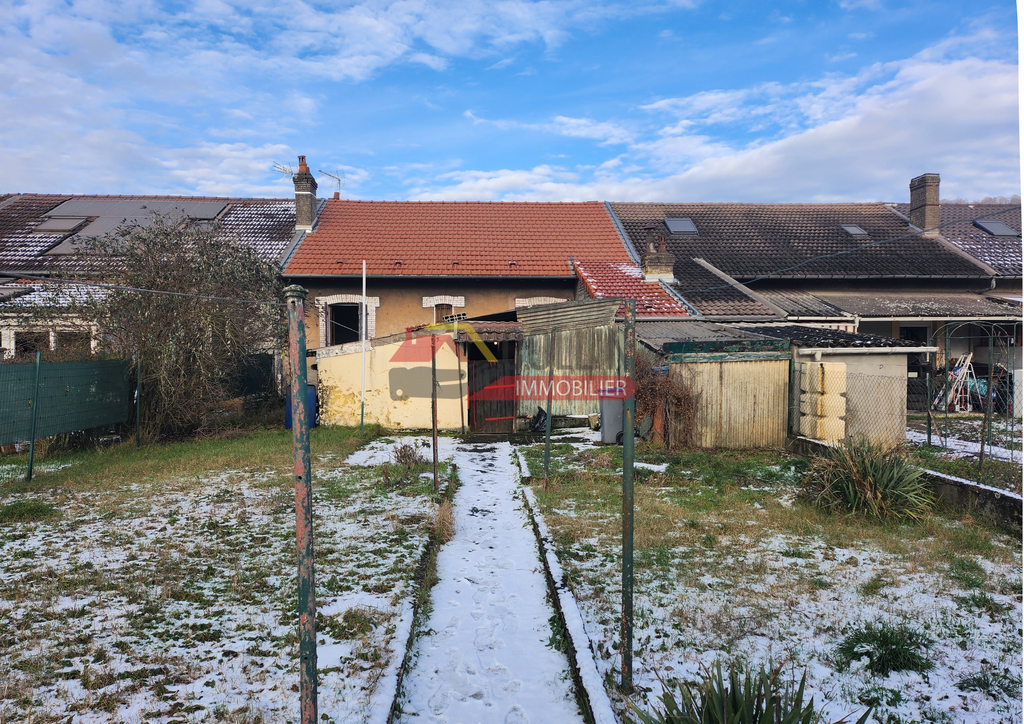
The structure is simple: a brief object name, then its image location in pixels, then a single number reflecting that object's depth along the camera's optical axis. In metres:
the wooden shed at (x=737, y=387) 10.53
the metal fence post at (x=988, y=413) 6.98
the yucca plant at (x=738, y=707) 2.43
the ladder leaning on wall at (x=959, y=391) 14.53
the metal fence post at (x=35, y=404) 8.53
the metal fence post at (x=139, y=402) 10.38
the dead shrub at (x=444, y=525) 5.93
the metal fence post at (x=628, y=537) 3.23
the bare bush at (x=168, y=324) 10.66
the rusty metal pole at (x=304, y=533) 2.34
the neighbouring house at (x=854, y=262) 15.01
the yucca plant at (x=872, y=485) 6.21
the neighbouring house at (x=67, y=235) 11.24
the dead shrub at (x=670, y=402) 10.45
